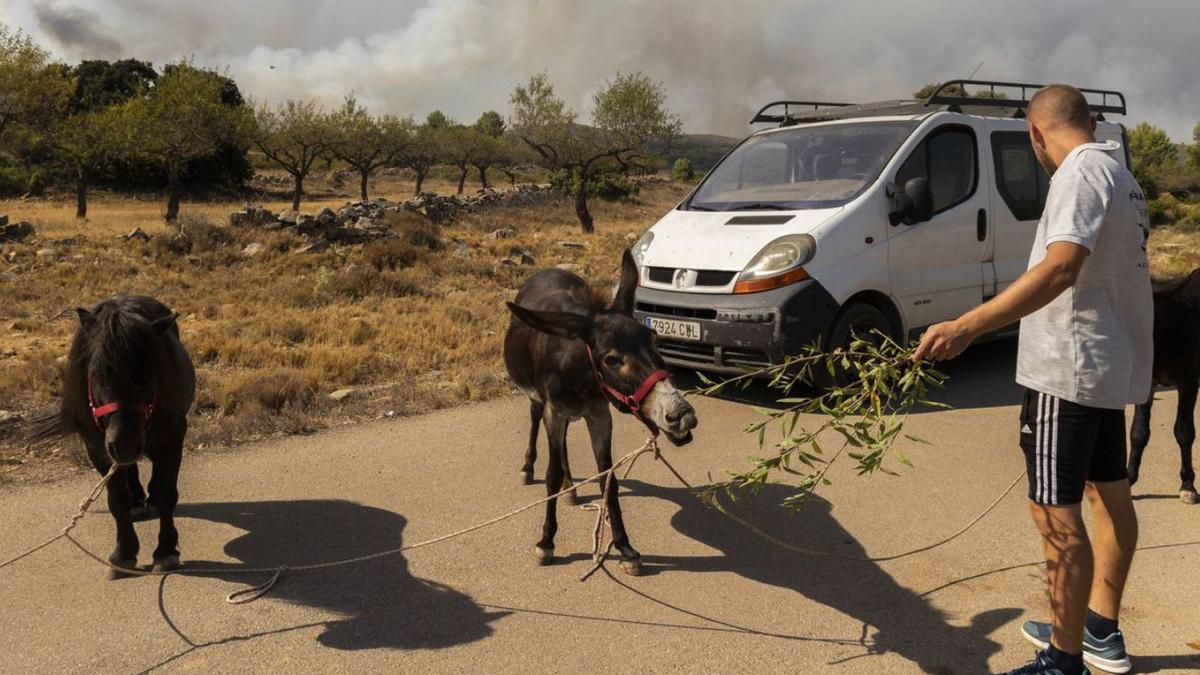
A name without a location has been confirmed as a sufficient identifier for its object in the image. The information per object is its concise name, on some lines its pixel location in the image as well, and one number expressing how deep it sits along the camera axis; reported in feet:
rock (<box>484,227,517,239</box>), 82.93
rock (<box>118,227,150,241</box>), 64.54
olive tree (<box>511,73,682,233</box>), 122.01
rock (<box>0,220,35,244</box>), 66.90
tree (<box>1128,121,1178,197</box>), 166.11
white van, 22.77
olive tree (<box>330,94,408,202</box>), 154.81
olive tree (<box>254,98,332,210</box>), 145.89
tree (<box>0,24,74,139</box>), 90.74
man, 9.29
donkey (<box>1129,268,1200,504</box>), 17.01
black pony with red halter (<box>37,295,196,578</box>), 12.60
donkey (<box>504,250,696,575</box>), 12.00
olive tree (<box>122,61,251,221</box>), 106.32
